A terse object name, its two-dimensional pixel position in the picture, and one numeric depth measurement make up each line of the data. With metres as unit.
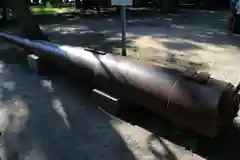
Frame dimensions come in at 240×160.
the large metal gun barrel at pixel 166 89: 3.10
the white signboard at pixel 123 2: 5.90
